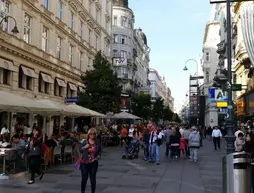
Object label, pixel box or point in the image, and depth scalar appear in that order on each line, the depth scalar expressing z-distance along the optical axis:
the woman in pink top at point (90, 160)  6.56
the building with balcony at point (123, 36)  51.25
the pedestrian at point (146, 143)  13.49
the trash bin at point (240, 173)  3.75
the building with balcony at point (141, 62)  61.74
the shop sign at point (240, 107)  23.94
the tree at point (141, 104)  47.96
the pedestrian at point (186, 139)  15.91
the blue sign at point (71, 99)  22.03
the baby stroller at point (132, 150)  13.90
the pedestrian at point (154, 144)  12.67
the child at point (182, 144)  15.48
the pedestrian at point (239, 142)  11.11
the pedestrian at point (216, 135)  19.84
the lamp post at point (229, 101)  9.52
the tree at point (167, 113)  72.41
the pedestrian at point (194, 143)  13.53
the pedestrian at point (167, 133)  15.85
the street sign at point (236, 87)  10.72
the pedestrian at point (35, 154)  8.29
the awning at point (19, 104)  10.73
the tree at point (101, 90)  21.34
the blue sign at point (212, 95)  12.82
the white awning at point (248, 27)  9.42
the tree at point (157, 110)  60.78
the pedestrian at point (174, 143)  14.44
